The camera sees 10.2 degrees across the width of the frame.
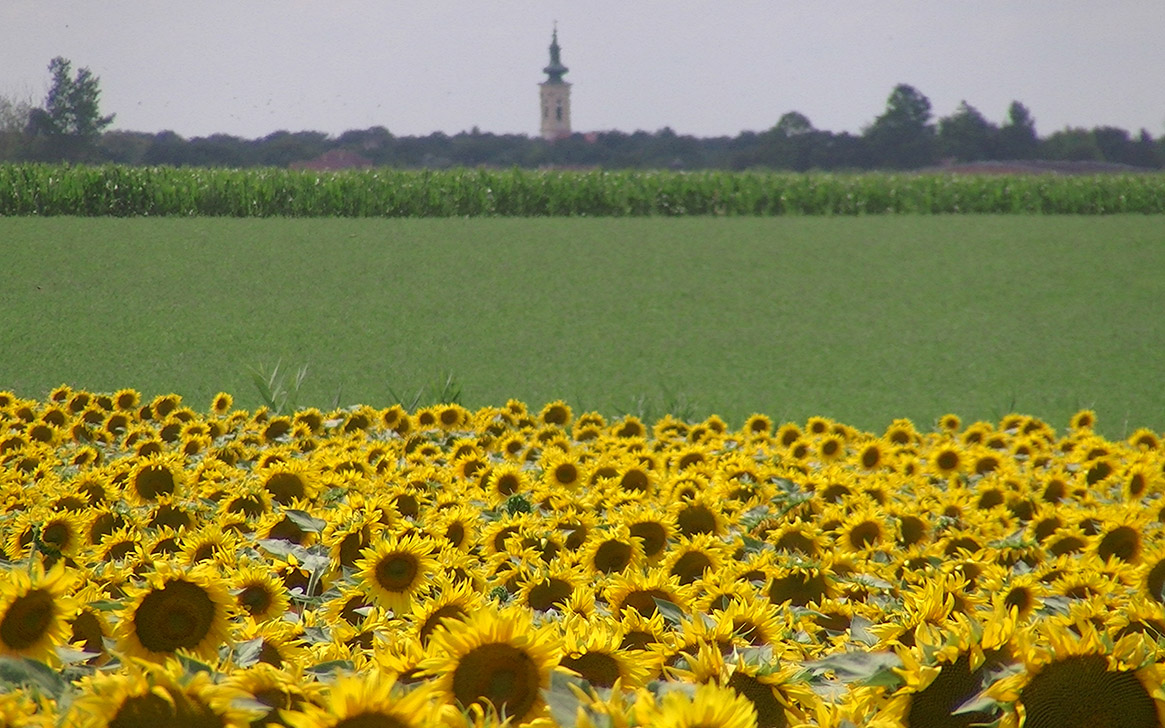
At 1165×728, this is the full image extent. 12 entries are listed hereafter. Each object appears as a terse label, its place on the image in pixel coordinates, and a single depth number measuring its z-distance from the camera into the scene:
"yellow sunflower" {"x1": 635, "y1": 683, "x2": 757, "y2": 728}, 14.78
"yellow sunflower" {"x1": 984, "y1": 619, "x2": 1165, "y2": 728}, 15.09
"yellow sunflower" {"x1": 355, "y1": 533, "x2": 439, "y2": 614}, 16.54
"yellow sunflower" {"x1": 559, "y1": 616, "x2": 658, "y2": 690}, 15.50
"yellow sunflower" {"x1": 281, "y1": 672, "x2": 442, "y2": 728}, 14.81
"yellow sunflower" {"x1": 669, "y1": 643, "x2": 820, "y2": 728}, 15.36
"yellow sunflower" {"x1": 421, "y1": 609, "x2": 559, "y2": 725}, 15.18
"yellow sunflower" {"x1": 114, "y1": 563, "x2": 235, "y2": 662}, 15.82
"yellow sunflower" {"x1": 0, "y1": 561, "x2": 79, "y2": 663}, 15.52
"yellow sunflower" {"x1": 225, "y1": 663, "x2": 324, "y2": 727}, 14.99
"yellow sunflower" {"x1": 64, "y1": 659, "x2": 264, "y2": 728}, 14.85
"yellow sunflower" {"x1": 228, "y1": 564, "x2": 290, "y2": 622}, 16.37
